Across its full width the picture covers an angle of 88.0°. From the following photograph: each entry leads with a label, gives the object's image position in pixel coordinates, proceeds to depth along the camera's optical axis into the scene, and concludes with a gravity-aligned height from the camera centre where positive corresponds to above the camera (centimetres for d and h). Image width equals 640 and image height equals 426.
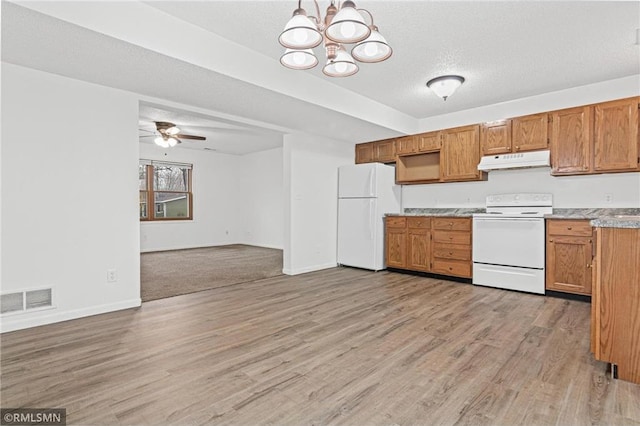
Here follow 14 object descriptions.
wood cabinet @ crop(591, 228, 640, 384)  200 -57
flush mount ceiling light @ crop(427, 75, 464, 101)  369 +140
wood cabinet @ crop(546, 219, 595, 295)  369 -54
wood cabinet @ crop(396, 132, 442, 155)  523 +107
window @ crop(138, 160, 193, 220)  773 +42
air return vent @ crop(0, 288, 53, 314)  277 -80
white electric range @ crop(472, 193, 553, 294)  400 -44
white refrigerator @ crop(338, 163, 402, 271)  544 -1
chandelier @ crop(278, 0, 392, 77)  199 +111
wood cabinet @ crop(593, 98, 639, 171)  362 +83
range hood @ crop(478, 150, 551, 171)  416 +63
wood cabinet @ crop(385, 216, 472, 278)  464 -54
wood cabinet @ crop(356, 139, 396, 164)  573 +102
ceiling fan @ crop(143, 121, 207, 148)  539 +128
